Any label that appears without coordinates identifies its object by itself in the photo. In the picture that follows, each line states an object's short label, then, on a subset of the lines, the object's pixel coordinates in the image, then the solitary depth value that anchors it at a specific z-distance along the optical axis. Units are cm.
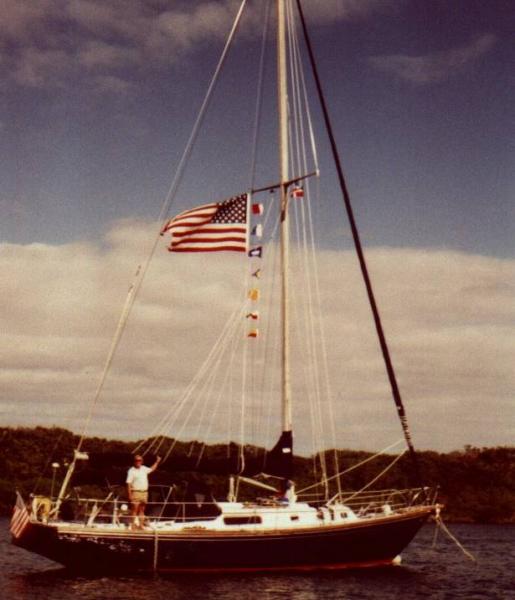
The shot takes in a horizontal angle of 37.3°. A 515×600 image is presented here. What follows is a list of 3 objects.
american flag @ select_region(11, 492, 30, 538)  2939
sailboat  2934
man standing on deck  2962
